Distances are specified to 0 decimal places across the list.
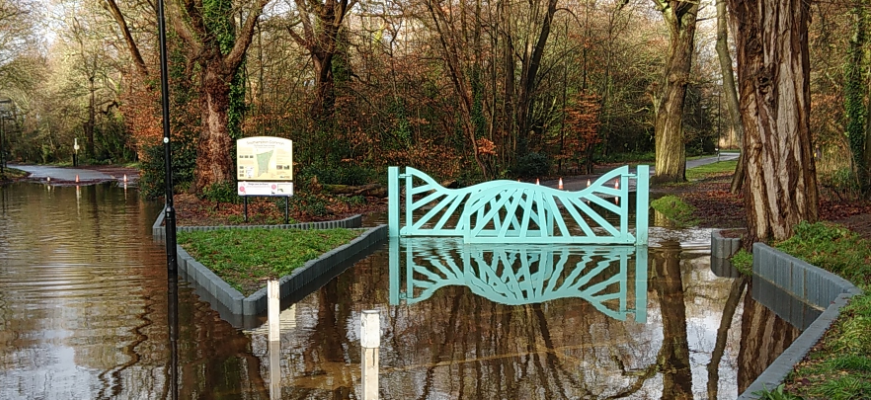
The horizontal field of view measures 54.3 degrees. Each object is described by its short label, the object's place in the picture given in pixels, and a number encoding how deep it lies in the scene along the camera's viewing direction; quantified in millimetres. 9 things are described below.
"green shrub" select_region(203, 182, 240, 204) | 21453
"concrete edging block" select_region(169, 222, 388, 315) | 9500
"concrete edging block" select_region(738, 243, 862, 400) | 6152
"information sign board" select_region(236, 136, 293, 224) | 17516
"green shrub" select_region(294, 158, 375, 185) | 27750
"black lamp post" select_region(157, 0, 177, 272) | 11898
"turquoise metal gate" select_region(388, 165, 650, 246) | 16094
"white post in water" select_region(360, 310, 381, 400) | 5246
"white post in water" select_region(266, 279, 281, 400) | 7137
